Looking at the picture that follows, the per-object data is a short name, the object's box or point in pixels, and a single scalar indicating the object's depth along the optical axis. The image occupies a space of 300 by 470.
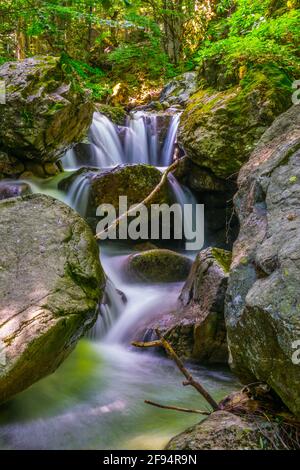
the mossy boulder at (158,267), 6.05
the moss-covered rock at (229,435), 2.02
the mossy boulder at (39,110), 6.96
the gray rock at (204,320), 4.13
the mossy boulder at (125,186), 7.16
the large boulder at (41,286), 2.78
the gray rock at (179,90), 12.49
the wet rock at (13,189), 6.70
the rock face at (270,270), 1.91
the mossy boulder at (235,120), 6.13
